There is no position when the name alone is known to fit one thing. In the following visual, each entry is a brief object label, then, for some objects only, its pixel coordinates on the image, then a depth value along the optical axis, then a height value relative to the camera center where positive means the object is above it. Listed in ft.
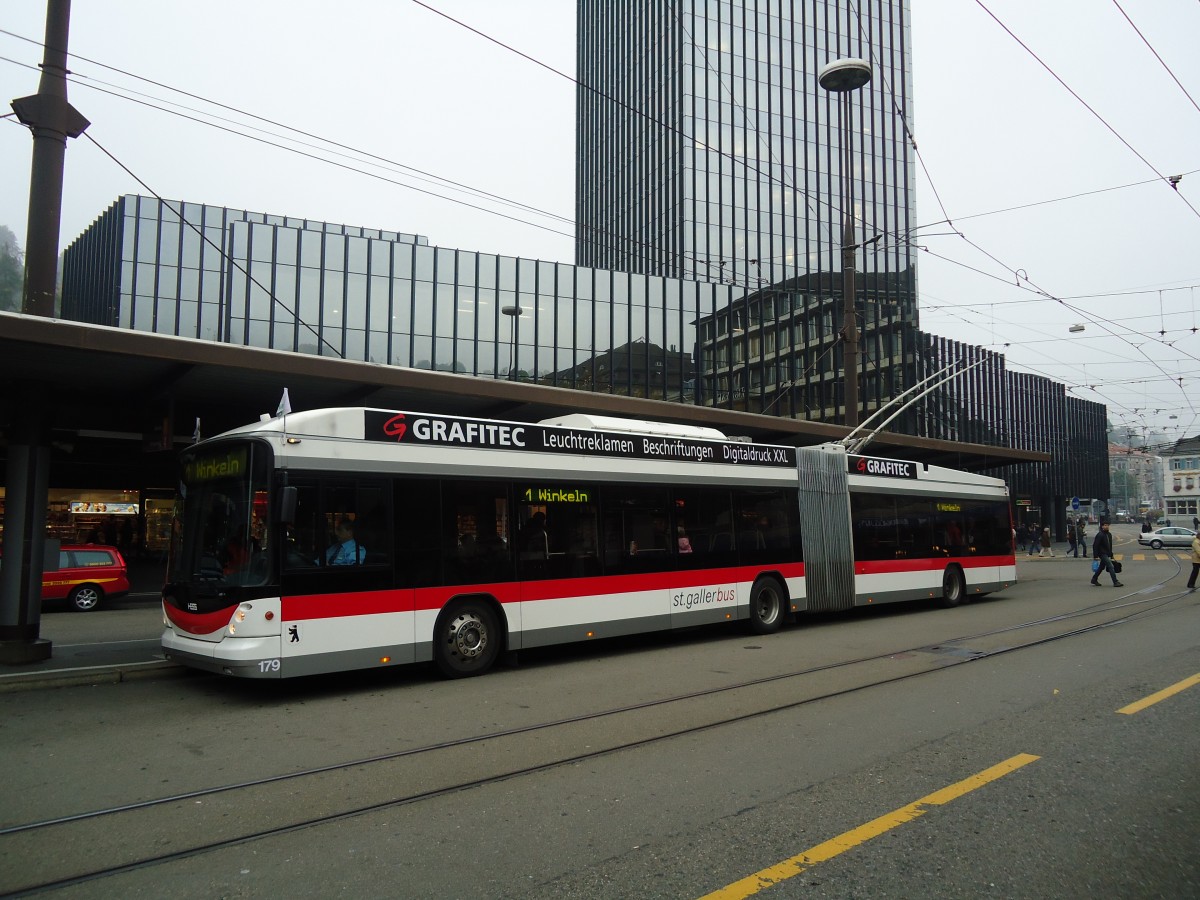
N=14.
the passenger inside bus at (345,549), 29.07 -1.09
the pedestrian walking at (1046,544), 156.35 -5.54
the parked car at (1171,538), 164.86 -4.65
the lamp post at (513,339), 148.87 +33.25
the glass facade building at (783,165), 202.69 +94.73
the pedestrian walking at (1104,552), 72.43 -3.26
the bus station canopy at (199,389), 34.01 +7.05
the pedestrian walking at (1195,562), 64.15 -3.69
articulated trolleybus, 27.94 -0.89
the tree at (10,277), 162.88 +54.59
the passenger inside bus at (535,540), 34.58 -0.92
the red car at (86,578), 59.67 -4.27
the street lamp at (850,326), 72.69 +17.53
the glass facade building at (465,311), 134.31 +38.96
